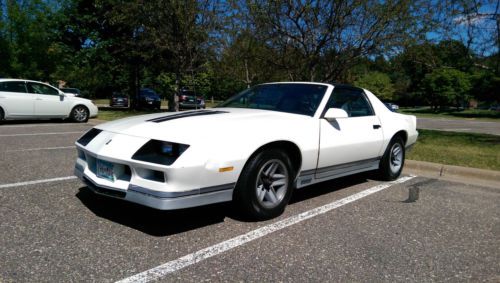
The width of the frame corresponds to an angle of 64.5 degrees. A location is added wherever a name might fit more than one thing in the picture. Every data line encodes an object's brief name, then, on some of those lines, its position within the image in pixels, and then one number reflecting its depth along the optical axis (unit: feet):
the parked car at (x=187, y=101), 89.81
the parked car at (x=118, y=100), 91.09
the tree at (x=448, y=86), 168.96
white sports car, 10.19
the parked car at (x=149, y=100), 81.76
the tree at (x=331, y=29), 34.24
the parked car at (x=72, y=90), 94.83
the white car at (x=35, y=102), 39.42
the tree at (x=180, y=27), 43.71
